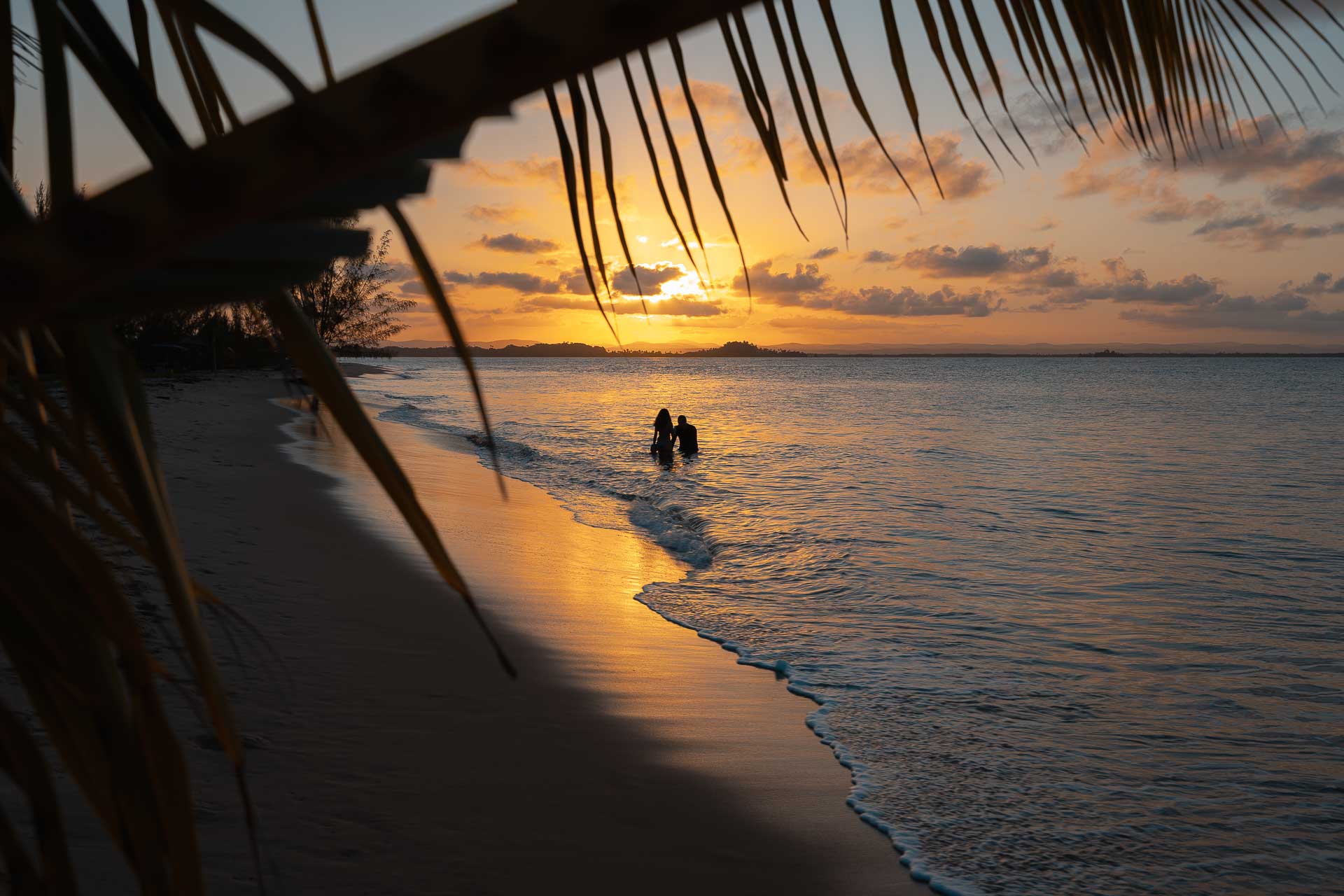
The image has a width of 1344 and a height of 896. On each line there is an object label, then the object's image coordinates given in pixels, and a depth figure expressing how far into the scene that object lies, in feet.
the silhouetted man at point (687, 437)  65.67
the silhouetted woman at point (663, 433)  62.03
